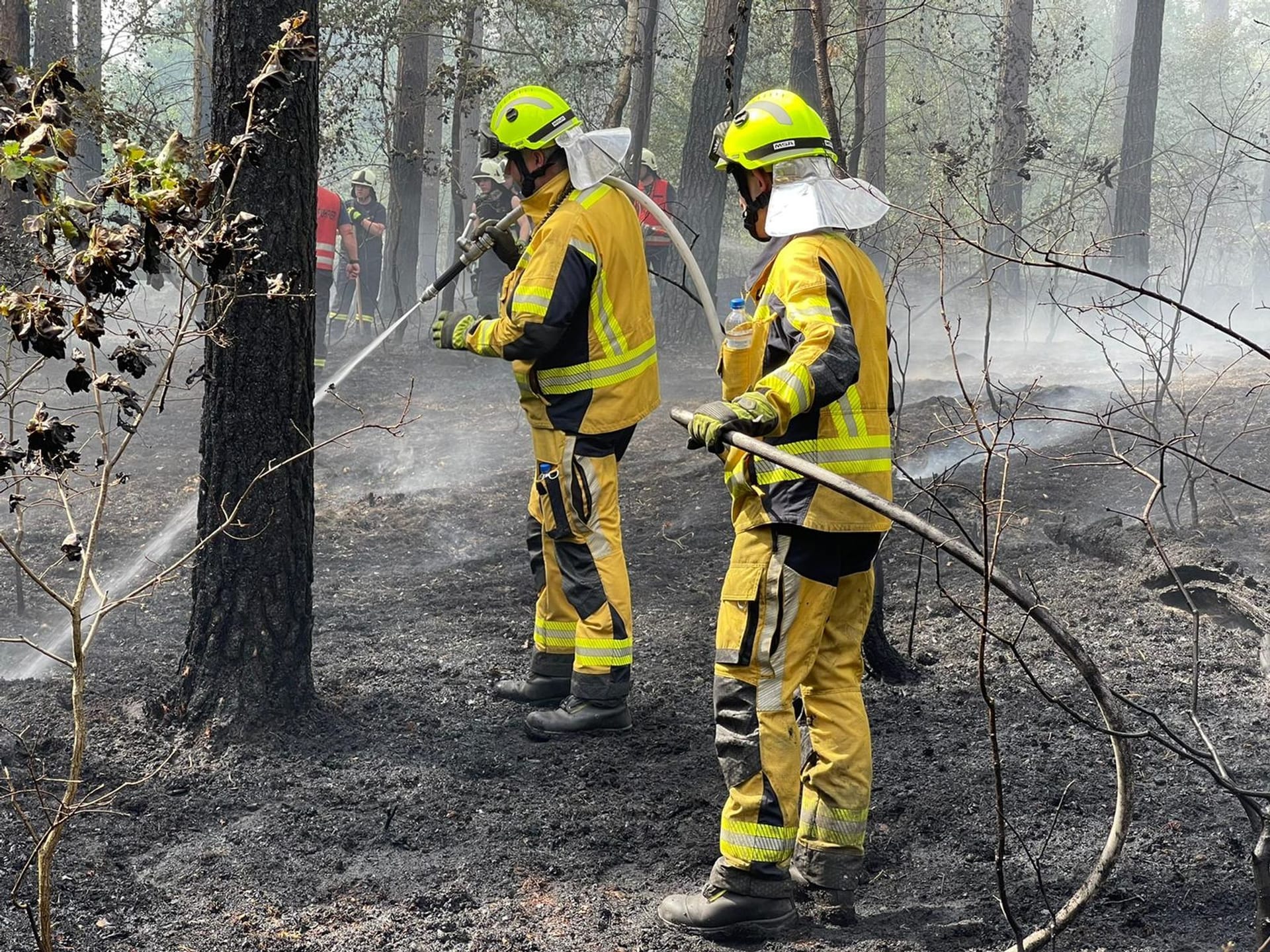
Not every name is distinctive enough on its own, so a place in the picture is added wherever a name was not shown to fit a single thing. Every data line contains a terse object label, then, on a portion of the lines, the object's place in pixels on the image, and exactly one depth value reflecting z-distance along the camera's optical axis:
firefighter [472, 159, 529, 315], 12.70
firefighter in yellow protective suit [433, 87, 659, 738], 4.47
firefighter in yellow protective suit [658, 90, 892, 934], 3.21
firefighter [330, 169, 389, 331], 15.84
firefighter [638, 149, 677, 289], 13.18
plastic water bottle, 3.35
